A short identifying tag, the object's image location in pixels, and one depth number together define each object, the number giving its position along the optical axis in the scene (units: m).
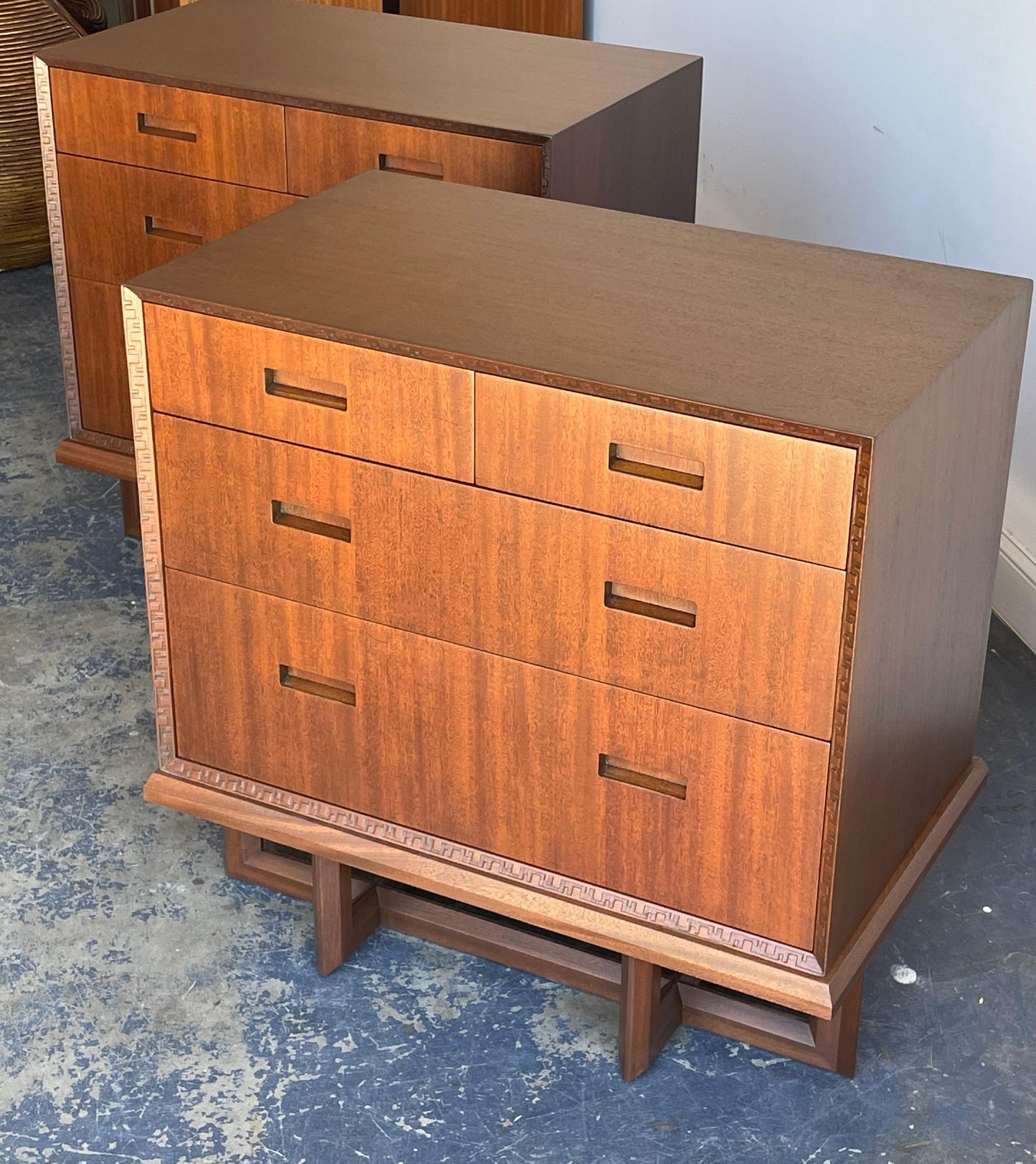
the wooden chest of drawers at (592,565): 1.49
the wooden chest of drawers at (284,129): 2.29
